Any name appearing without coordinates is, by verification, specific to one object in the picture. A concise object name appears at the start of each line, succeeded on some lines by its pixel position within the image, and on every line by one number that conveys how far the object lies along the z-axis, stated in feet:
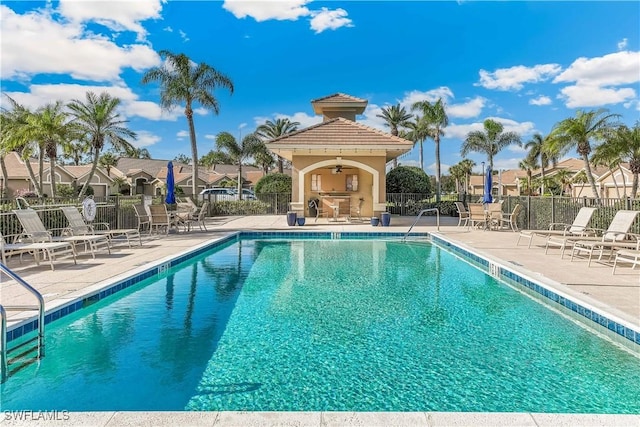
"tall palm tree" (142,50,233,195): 81.97
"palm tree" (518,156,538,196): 172.93
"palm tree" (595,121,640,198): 76.14
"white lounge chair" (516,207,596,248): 33.50
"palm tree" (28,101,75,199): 77.20
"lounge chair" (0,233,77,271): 25.20
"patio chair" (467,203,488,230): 51.39
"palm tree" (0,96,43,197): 76.95
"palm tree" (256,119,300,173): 133.80
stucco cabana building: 61.41
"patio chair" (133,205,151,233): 44.21
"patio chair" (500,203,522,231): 50.43
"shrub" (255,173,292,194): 95.91
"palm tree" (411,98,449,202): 117.91
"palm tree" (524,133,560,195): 162.30
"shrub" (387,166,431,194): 90.27
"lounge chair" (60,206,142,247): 32.58
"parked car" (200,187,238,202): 91.99
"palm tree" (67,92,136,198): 82.38
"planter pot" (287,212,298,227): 56.16
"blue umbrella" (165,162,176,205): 53.52
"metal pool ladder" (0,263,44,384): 12.46
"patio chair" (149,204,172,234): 44.83
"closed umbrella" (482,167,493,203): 58.96
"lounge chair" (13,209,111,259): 27.30
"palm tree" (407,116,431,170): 138.31
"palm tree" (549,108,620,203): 69.46
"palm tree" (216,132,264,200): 128.16
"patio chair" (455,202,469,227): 58.80
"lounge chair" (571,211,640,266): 27.09
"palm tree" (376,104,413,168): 143.33
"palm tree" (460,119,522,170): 137.59
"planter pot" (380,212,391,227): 57.52
